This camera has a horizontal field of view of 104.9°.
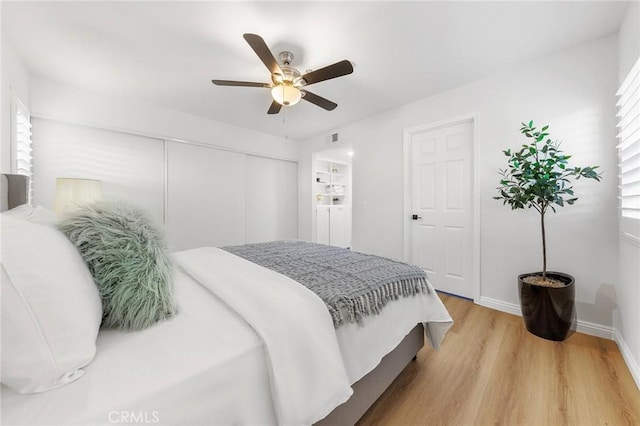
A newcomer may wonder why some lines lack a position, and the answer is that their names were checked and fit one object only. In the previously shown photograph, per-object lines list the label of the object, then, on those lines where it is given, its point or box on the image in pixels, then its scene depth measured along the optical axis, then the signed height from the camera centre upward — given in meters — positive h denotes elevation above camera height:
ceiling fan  1.82 +1.09
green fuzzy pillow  0.81 -0.19
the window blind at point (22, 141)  2.22 +0.66
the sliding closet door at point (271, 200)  4.45 +0.20
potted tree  1.89 -0.02
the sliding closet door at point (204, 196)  3.58 +0.22
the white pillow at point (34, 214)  0.94 -0.01
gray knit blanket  1.12 -0.38
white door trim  2.62 +0.16
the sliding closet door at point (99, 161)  2.70 +0.61
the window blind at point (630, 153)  1.53 +0.38
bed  0.56 -0.44
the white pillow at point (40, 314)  0.54 -0.25
